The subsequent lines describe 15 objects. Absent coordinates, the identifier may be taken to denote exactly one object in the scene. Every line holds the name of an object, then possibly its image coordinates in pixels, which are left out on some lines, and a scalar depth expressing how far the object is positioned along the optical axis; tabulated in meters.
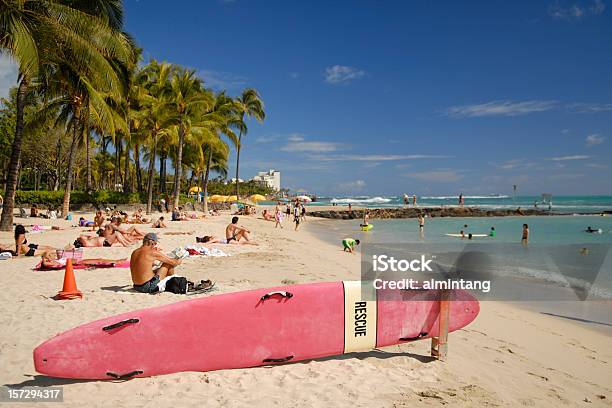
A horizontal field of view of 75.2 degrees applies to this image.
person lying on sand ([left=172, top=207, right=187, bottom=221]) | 19.69
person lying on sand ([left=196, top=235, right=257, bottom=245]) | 12.26
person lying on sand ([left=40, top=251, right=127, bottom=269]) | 7.50
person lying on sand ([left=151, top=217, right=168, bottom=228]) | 16.02
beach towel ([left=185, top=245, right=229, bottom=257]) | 10.03
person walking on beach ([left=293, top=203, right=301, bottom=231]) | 23.79
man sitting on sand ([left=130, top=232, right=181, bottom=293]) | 5.80
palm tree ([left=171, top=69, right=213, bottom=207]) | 23.97
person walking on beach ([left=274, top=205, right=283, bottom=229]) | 23.94
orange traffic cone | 5.52
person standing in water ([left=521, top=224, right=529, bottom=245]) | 17.48
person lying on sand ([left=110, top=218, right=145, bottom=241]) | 11.41
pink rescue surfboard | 3.33
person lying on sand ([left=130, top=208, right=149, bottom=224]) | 17.47
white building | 186.75
